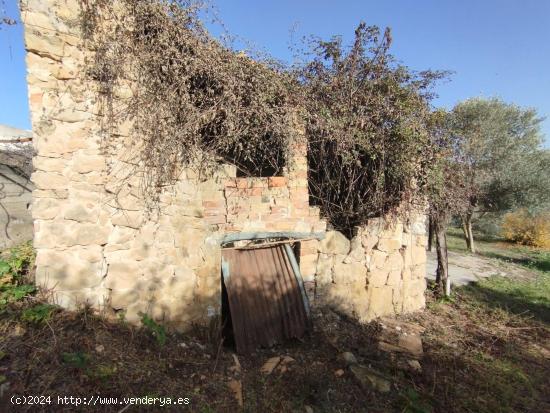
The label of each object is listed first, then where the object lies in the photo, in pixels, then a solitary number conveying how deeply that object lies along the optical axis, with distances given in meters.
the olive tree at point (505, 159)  13.62
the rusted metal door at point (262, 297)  4.20
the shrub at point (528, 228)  18.50
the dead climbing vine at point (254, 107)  3.54
